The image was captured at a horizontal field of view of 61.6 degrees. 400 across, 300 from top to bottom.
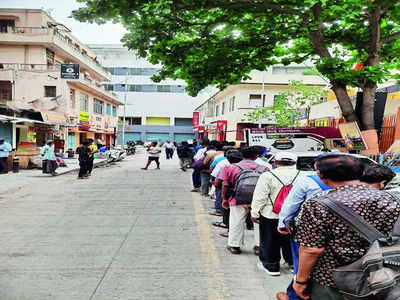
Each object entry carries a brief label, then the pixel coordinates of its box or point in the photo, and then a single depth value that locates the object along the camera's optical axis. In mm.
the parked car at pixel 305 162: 6670
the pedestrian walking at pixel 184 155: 18800
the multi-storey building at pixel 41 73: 26531
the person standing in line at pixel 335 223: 2096
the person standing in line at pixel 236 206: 5109
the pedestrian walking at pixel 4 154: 14609
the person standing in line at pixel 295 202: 3111
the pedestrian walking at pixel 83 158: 13844
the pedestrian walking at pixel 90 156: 14380
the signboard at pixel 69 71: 25047
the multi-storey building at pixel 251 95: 29859
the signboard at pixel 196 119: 50034
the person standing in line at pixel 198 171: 10578
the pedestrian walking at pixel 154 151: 18119
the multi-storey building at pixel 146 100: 64312
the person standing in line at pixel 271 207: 4090
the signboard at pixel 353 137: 7715
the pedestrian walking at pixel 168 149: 26688
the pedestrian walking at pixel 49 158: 14613
